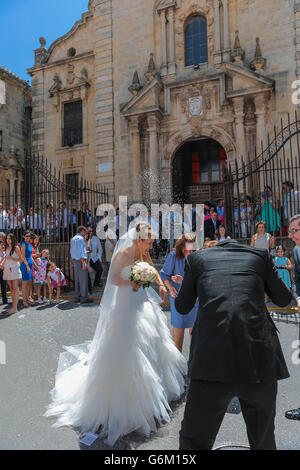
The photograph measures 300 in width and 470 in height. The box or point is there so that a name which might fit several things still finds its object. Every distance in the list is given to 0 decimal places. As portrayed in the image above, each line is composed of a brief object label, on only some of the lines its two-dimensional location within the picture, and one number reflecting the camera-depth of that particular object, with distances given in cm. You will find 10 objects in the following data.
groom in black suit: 215
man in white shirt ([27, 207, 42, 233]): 1224
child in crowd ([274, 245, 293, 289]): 782
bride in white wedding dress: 317
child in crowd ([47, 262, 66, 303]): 963
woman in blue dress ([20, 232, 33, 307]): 916
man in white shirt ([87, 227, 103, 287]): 1028
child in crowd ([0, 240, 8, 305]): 941
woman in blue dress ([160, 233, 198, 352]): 471
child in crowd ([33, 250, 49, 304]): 951
